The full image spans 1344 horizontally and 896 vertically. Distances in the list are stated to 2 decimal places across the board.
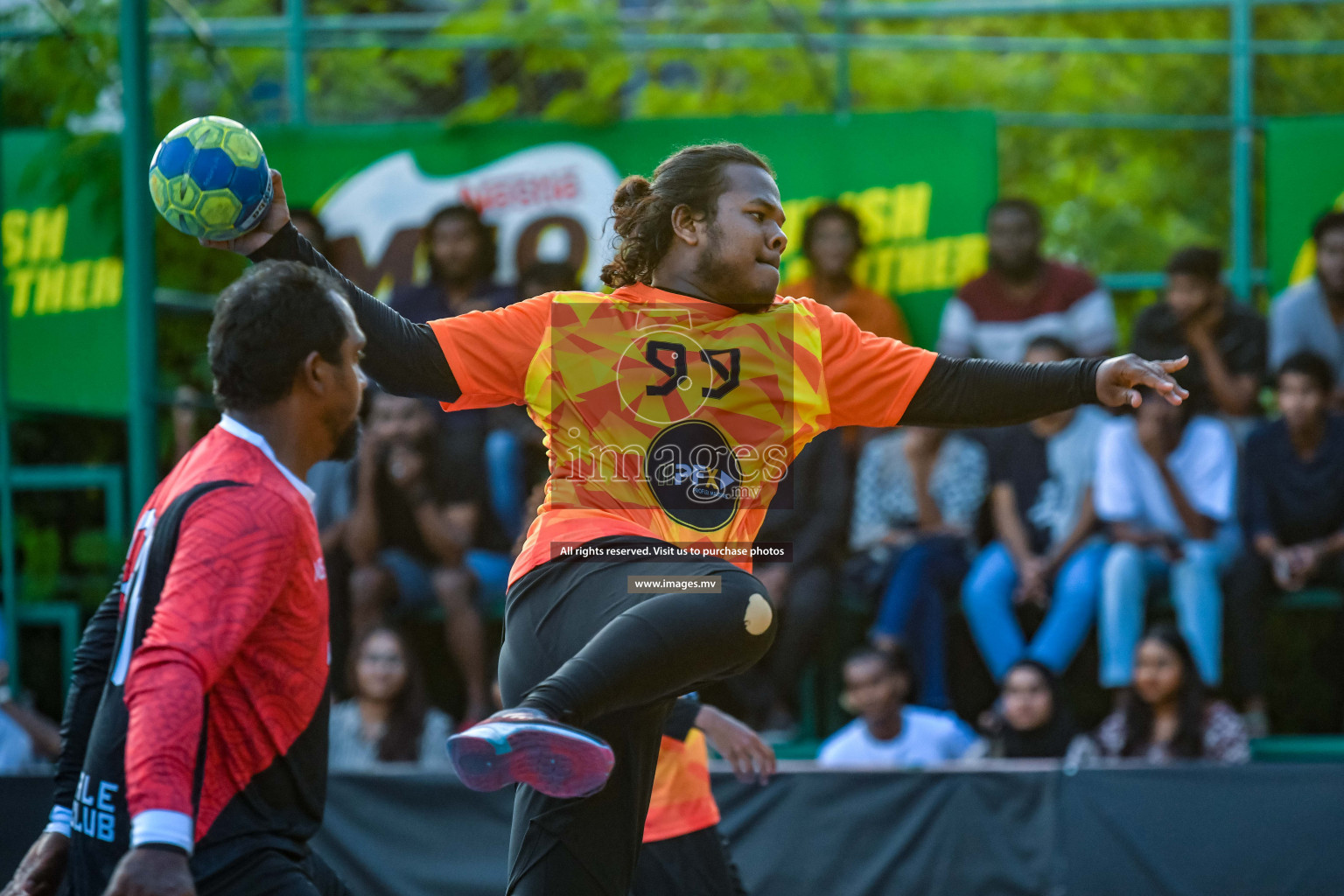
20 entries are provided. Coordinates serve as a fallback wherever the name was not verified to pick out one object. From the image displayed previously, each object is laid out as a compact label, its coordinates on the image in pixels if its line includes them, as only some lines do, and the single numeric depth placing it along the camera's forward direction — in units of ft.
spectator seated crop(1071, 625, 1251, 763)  49.42
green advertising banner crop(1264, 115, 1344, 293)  58.49
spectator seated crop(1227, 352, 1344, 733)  52.08
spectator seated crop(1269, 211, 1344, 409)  55.31
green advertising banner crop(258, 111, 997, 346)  59.26
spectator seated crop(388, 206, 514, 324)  57.67
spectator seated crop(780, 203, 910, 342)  57.00
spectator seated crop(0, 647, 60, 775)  50.96
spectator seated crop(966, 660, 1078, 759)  50.14
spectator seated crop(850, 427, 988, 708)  52.80
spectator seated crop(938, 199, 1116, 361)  55.52
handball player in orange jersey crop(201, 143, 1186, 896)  23.31
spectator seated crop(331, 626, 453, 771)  52.16
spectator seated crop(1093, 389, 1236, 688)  51.49
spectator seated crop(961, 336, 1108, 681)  52.24
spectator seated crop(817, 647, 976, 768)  49.75
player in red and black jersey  18.62
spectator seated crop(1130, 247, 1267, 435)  54.19
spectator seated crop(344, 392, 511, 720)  53.88
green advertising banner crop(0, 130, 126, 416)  57.41
